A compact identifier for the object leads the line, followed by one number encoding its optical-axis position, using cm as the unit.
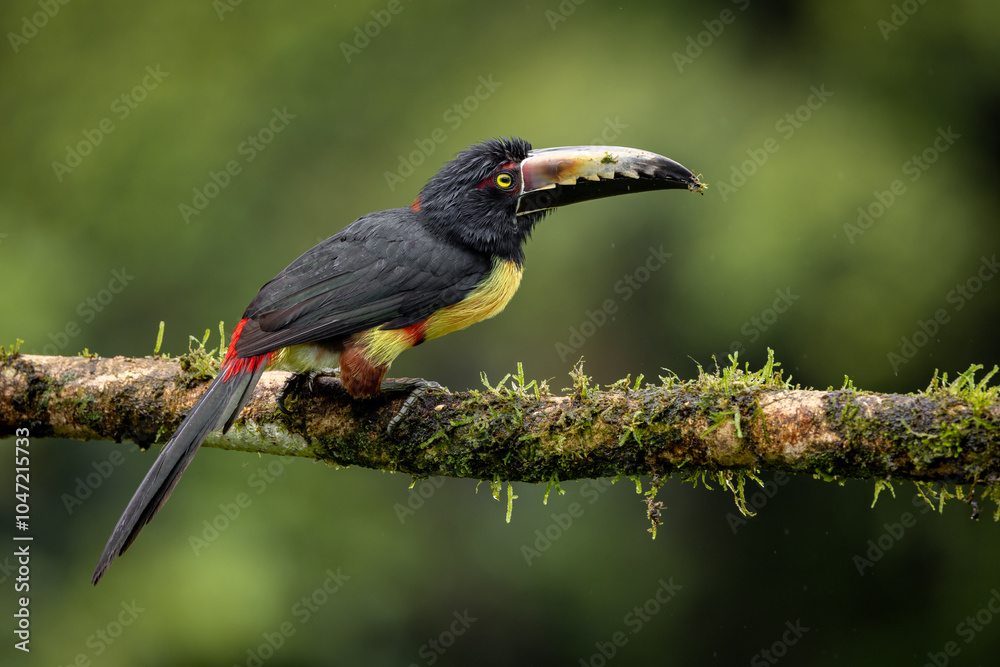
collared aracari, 581
